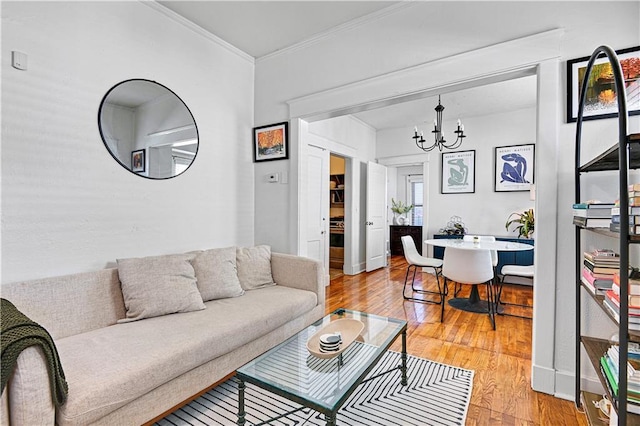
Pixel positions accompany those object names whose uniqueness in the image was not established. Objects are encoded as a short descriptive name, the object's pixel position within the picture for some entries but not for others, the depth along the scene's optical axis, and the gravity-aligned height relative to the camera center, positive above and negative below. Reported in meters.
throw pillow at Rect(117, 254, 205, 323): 1.91 -0.50
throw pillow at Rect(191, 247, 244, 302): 2.27 -0.49
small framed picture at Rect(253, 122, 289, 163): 3.15 +0.75
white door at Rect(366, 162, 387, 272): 5.39 -0.04
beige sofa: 1.12 -0.69
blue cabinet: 4.42 -0.61
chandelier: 3.86 +1.12
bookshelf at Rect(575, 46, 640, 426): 1.03 -0.09
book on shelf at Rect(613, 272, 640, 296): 1.12 -0.26
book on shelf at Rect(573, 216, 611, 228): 1.39 -0.03
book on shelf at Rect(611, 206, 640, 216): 1.08 +0.02
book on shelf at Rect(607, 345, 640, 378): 1.18 -0.61
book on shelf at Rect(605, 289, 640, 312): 1.11 -0.33
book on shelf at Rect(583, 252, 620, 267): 1.42 -0.21
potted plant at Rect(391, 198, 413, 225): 7.46 +0.07
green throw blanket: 1.03 -0.48
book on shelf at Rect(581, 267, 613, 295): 1.41 -0.32
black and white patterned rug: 1.63 -1.10
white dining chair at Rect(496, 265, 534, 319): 3.20 -0.60
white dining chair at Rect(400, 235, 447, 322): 3.73 -0.59
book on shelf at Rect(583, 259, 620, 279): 1.42 -0.24
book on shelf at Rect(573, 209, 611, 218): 1.39 +0.02
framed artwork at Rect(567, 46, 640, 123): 1.72 +0.78
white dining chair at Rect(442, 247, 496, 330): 3.00 -0.52
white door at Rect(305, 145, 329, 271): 4.46 +0.13
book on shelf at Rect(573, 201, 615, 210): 1.39 +0.05
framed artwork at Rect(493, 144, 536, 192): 4.70 +0.76
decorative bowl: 1.55 -0.71
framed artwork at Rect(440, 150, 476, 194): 5.15 +0.73
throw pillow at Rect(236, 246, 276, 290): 2.63 -0.49
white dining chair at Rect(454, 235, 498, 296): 3.45 -0.31
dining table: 3.30 -0.35
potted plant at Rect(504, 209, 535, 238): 4.43 -0.09
